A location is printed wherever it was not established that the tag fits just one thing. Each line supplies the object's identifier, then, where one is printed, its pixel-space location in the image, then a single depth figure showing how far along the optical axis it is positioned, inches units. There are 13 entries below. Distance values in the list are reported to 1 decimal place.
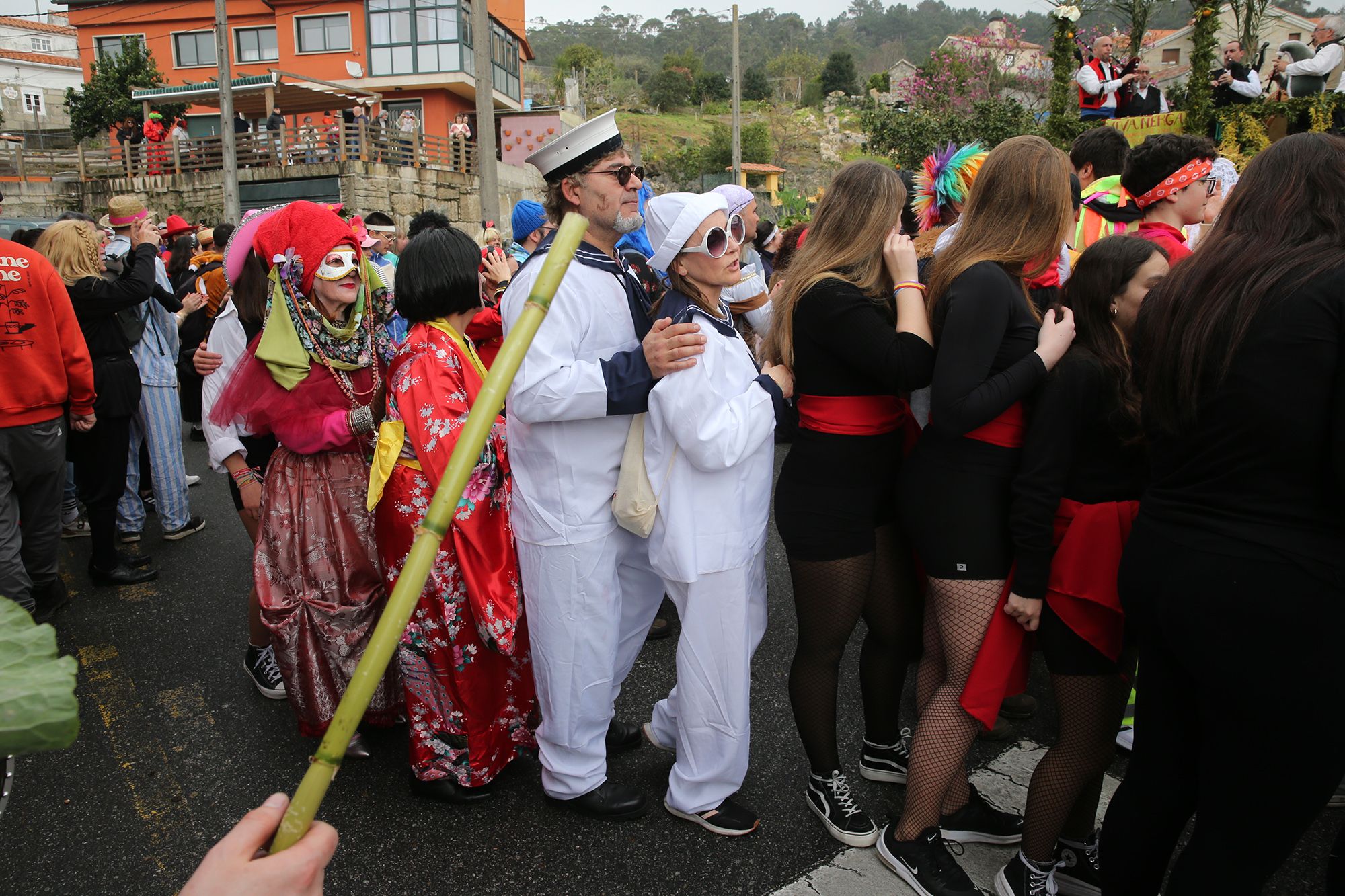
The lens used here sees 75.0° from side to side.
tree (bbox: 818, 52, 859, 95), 2386.8
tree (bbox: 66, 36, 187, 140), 1085.1
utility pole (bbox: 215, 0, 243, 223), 621.0
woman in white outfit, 88.0
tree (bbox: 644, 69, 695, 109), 2224.4
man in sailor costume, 90.5
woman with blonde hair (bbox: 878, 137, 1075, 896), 85.7
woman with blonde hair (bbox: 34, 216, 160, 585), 173.8
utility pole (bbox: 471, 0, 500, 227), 453.4
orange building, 1097.4
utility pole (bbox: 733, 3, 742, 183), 901.2
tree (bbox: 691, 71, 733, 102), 2278.8
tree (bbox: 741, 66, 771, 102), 2464.3
